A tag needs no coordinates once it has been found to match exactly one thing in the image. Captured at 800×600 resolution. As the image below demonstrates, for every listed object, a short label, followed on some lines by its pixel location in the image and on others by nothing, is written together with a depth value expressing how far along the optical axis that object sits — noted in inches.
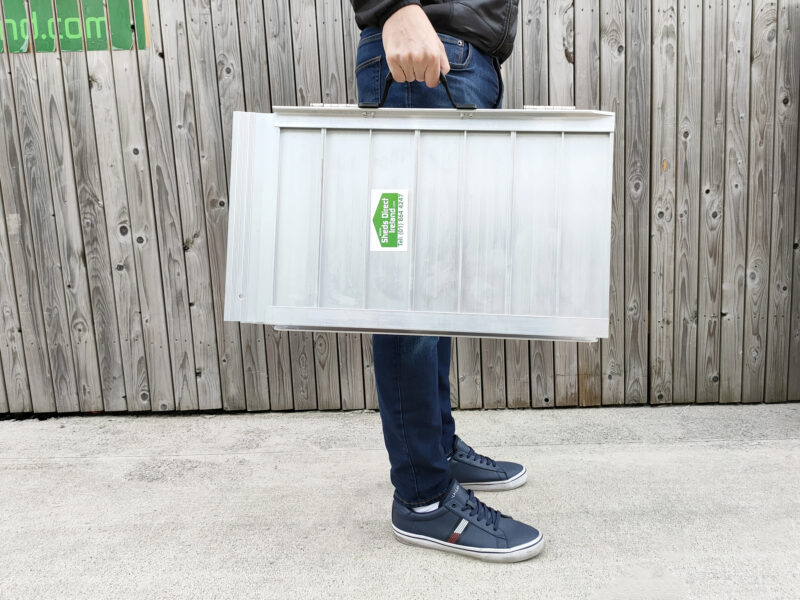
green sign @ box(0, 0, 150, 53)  86.5
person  50.6
